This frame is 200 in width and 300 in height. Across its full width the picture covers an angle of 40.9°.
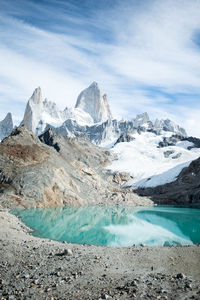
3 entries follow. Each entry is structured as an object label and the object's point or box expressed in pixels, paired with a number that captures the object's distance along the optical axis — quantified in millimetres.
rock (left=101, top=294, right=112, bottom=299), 13060
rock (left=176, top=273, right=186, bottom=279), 16022
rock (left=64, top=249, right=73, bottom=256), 20856
